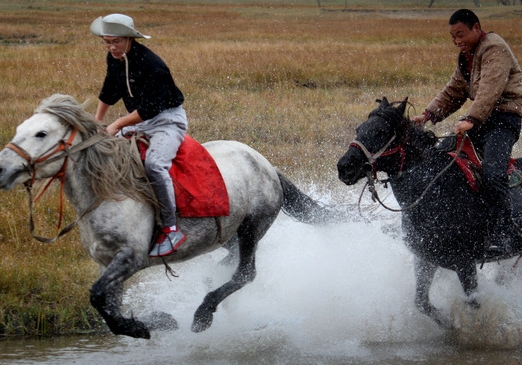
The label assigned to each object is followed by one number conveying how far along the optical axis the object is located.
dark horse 12.59
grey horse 10.61
